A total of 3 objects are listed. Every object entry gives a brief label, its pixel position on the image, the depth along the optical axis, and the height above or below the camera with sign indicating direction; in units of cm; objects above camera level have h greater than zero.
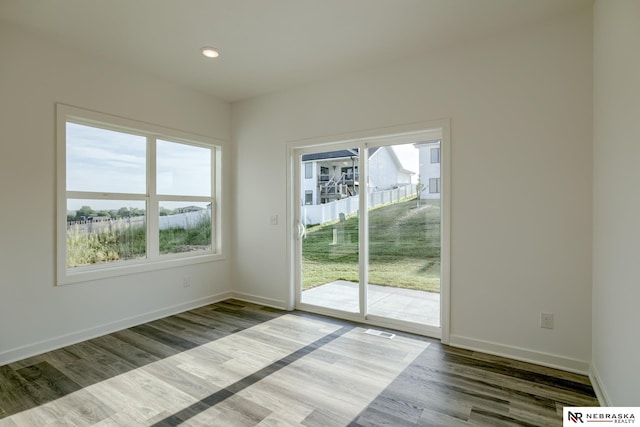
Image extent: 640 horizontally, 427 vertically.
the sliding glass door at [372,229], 325 -19
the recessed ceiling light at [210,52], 303 +154
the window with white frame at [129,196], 312 +19
